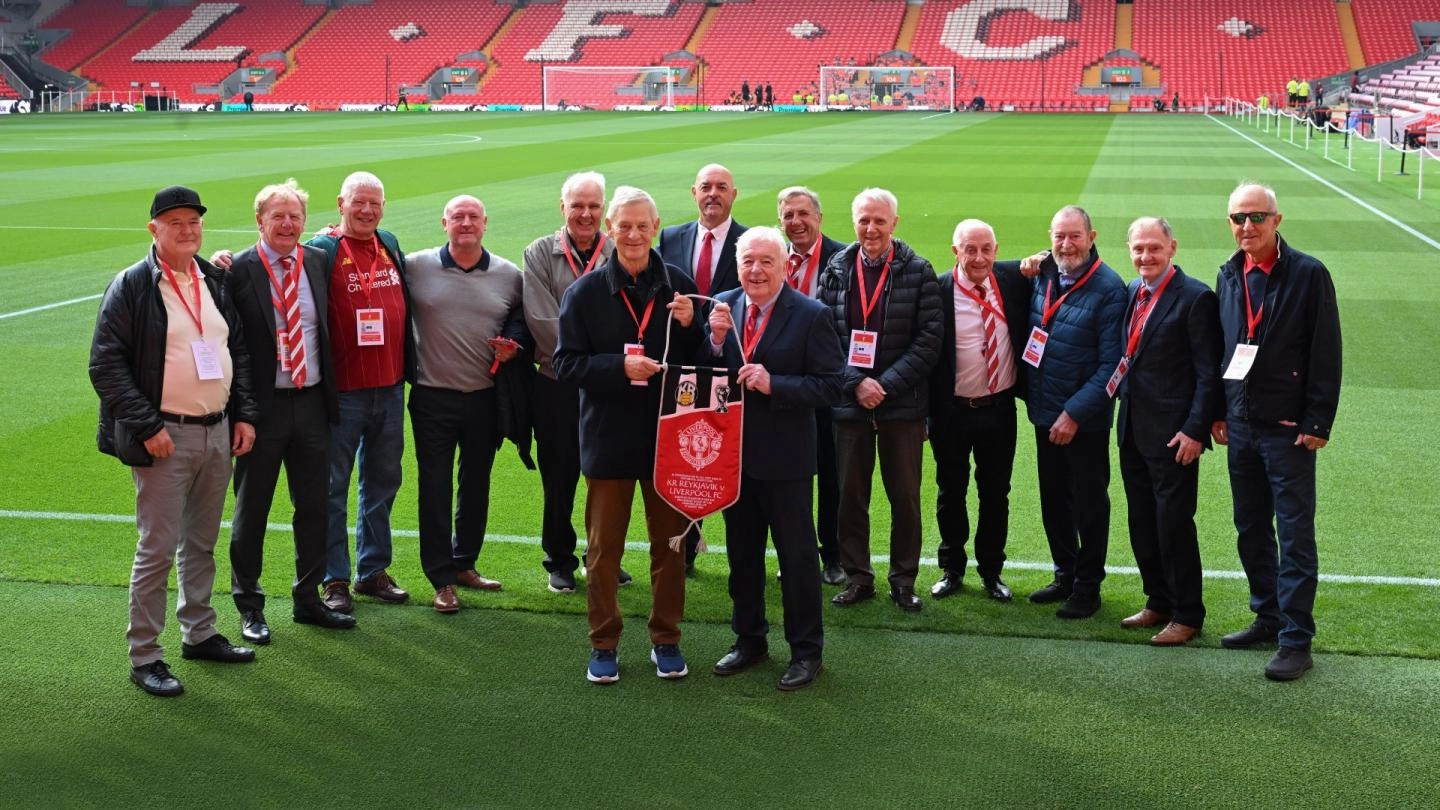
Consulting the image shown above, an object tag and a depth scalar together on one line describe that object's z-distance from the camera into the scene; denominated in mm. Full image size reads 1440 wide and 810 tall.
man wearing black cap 5801
